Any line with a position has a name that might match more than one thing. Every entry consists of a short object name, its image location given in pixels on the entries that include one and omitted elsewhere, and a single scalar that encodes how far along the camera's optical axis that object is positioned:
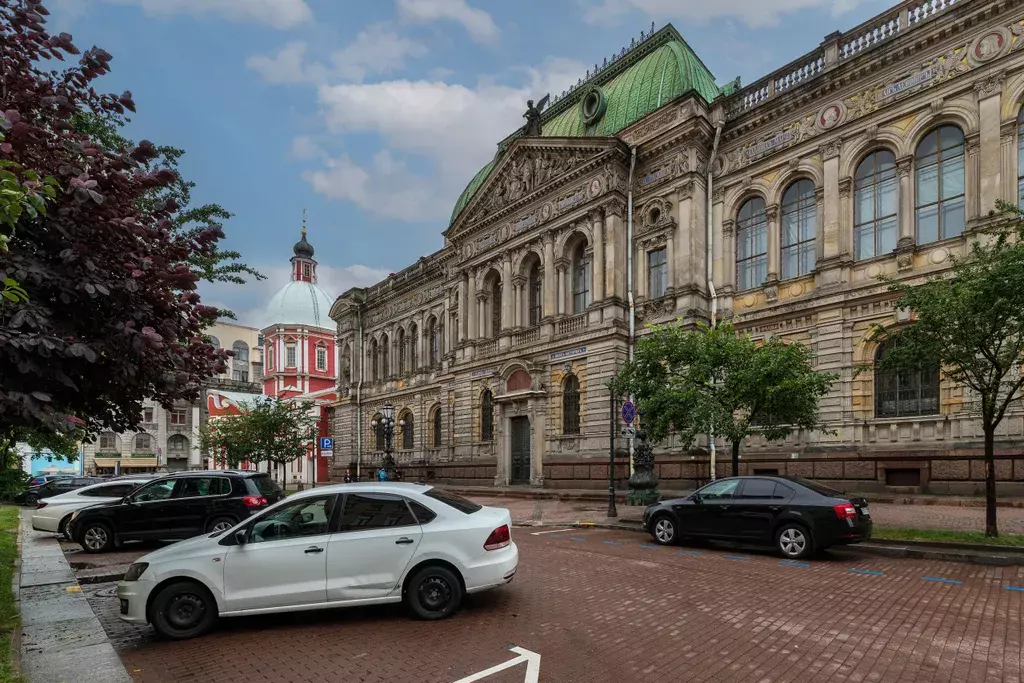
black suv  13.34
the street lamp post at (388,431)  30.19
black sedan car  10.39
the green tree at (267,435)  32.41
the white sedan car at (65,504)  16.19
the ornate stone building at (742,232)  18.97
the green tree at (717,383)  14.88
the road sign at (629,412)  17.53
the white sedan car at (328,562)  6.87
